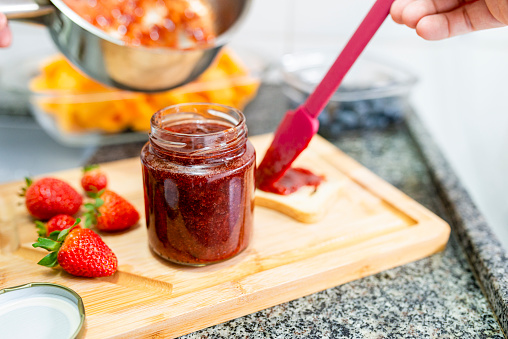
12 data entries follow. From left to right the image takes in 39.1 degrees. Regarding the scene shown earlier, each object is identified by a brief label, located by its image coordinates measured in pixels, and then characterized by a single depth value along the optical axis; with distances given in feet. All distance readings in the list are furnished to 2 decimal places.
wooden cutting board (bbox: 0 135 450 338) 1.44
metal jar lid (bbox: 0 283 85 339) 1.36
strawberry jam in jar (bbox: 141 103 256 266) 1.46
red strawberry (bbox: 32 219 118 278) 1.46
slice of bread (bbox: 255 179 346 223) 1.72
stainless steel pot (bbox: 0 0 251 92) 1.62
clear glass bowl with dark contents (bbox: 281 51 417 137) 2.20
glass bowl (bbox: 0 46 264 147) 2.05
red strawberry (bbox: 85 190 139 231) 1.62
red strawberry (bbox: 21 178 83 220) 1.66
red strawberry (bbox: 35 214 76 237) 1.59
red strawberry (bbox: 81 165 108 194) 1.76
